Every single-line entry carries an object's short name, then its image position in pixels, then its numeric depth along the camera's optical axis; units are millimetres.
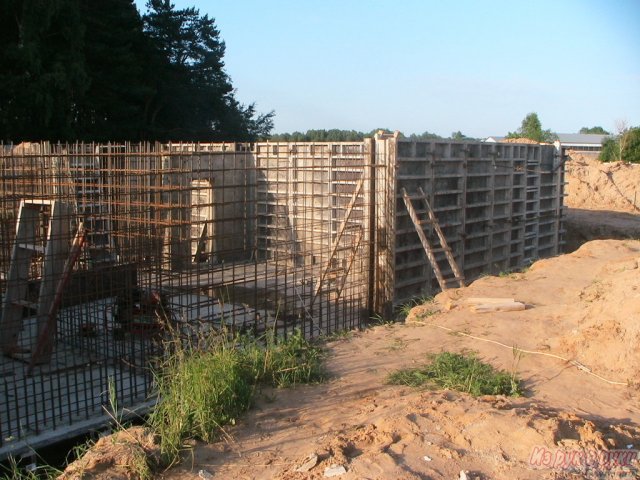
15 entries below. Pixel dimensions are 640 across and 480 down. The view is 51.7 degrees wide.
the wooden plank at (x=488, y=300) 8867
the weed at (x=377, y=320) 10641
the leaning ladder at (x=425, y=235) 10828
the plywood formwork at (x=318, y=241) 7516
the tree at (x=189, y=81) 31562
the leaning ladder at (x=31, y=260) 7477
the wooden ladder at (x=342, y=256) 10219
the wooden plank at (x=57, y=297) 7316
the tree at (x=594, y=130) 101625
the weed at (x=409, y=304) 10636
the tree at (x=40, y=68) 23375
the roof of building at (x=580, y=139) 75188
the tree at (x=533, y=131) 58688
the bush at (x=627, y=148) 39375
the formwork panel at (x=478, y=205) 11547
